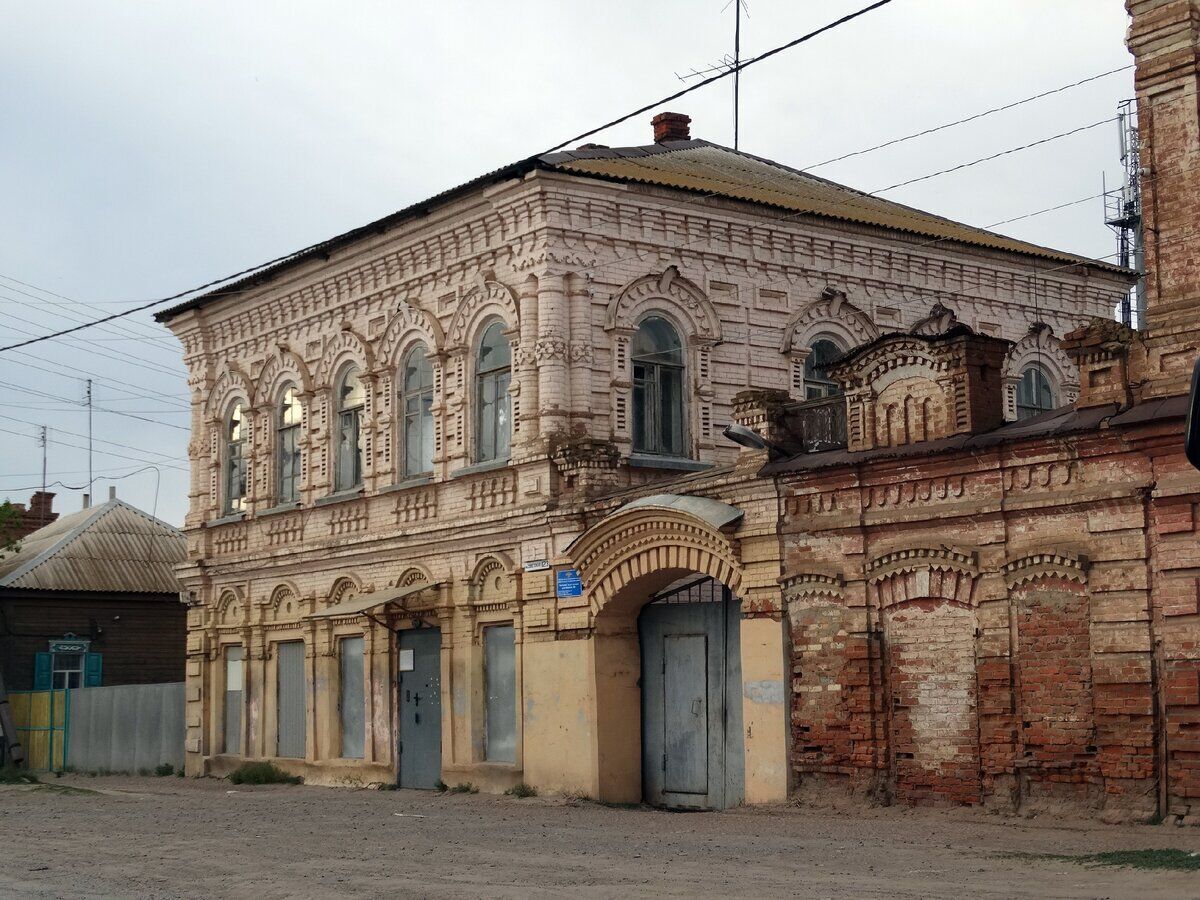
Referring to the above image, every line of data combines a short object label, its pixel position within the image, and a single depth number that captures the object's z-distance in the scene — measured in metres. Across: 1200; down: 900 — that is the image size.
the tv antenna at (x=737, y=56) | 24.54
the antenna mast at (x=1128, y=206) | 33.28
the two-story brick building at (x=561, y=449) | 18.20
